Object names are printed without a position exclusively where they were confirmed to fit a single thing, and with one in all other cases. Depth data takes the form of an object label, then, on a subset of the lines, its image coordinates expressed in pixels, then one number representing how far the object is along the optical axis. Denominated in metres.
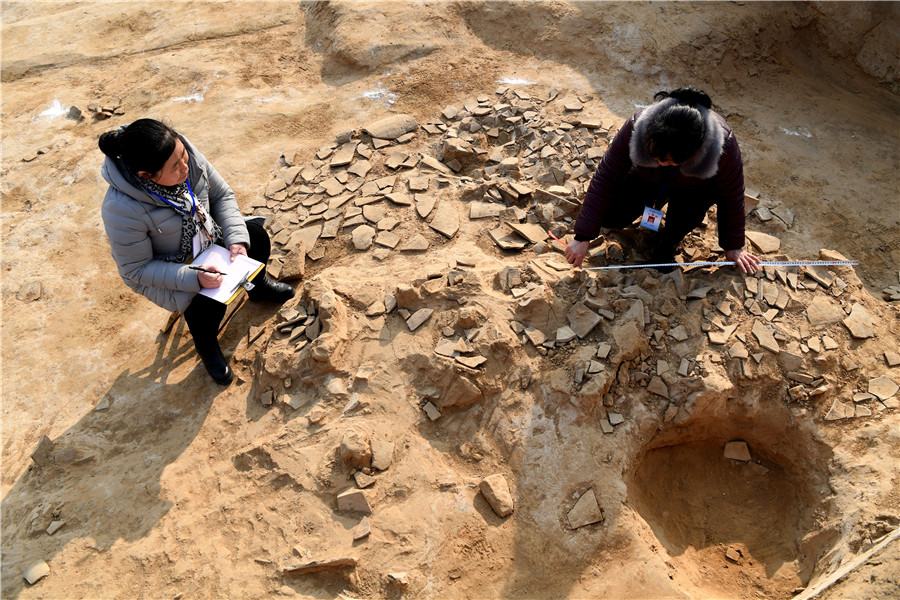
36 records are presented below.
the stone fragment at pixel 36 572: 2.80
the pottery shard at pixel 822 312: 3.33
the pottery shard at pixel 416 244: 3.98
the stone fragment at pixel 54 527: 2.99
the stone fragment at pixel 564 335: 3.24
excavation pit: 2.94
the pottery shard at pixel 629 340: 3.16
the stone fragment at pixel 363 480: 2.93
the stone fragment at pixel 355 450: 2.93
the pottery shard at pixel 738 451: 3.37
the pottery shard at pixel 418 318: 3.40
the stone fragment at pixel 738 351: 3.19
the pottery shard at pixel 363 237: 4.11
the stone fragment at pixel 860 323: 3.30
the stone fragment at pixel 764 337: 3.21
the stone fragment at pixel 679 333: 3.25
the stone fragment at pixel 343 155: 4.90
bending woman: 2.65
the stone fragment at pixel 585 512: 2.83
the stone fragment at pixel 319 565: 2.69
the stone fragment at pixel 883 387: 3.14
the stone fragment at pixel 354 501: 2.87
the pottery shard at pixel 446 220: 4.08
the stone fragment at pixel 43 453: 3.31
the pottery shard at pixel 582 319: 3.24
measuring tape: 3.45
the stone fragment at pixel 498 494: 2.87
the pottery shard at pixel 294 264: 4.14
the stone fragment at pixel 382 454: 3.00
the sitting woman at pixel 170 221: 2.71
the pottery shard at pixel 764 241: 3.77
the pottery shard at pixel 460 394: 3.15
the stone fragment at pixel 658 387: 3.16
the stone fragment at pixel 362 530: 2.78
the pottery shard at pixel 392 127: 5.11
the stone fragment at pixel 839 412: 3.10
